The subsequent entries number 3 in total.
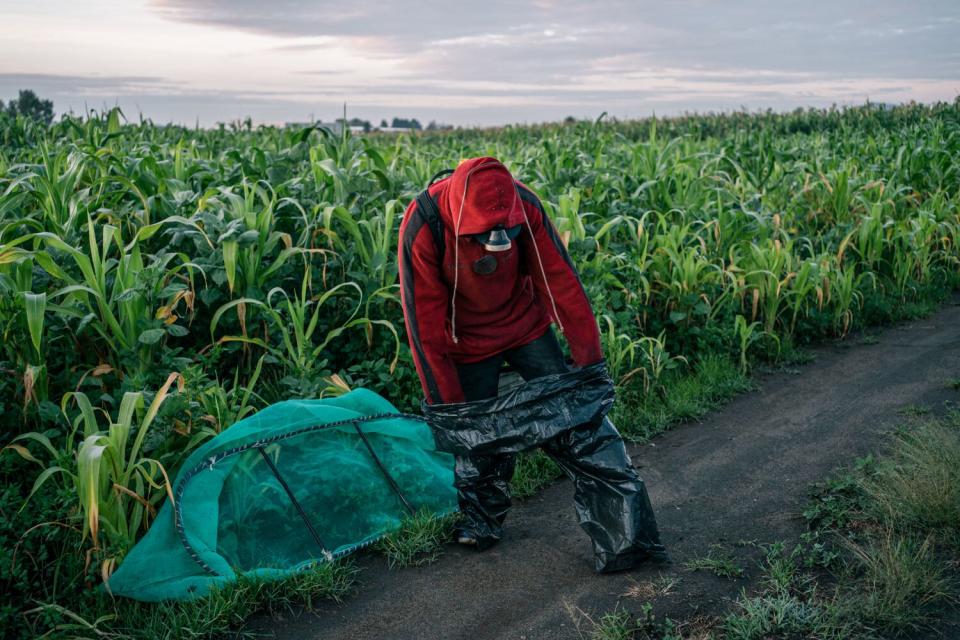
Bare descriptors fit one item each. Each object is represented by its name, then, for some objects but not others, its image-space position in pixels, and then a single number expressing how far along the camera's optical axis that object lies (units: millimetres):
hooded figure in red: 2896
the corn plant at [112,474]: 2973
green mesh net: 3104
